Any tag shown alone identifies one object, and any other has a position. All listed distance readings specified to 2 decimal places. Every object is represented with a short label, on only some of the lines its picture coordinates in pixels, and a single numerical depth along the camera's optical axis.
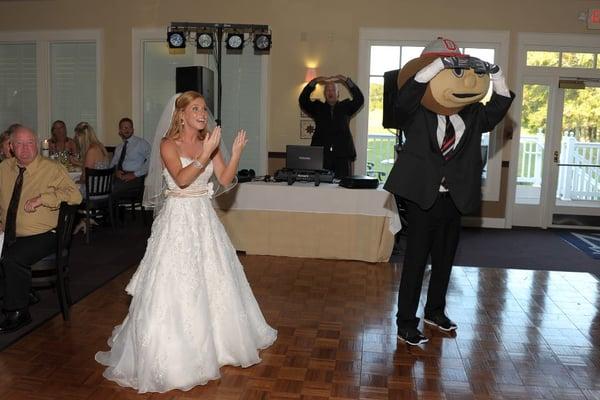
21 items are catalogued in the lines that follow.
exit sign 7.81
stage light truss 7.75
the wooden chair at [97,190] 6.19
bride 3.01
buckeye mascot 3.54
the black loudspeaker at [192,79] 6.52
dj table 5.57
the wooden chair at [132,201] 7.08
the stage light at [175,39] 7.91
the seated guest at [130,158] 7.30
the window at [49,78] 8.70
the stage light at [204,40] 7.95
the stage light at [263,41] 7.85
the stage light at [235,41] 7.85
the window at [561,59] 7.96
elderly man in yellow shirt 3.71
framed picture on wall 8.22
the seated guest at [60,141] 7.29
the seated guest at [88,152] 6.55
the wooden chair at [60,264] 3.78
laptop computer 5.85
